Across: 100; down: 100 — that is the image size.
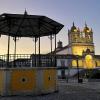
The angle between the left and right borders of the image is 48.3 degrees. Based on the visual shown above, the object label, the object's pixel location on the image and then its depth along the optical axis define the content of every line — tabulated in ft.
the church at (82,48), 131.24
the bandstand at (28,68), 25.98
